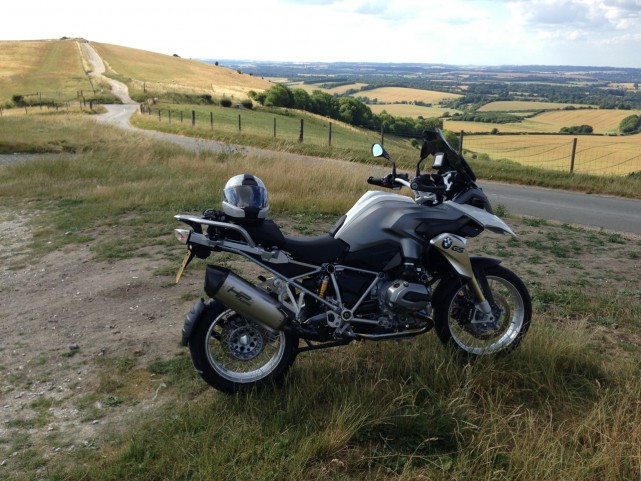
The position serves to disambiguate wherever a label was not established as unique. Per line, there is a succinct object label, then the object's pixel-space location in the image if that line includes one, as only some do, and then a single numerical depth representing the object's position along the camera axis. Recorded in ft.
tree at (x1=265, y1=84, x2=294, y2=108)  213.66
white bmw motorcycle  11.56
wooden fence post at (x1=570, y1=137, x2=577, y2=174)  62.62
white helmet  11.49
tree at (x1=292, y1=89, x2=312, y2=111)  219.82
